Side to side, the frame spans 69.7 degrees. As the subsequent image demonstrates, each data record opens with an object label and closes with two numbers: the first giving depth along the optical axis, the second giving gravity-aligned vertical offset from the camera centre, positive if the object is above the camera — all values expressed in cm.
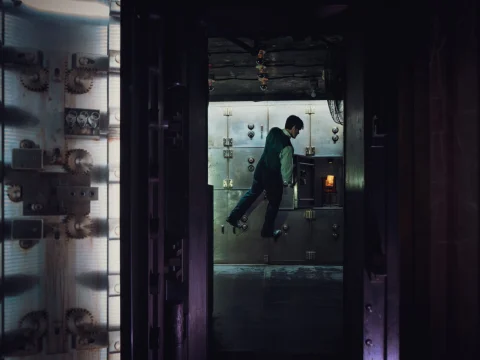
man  655 +10
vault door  235 -2
